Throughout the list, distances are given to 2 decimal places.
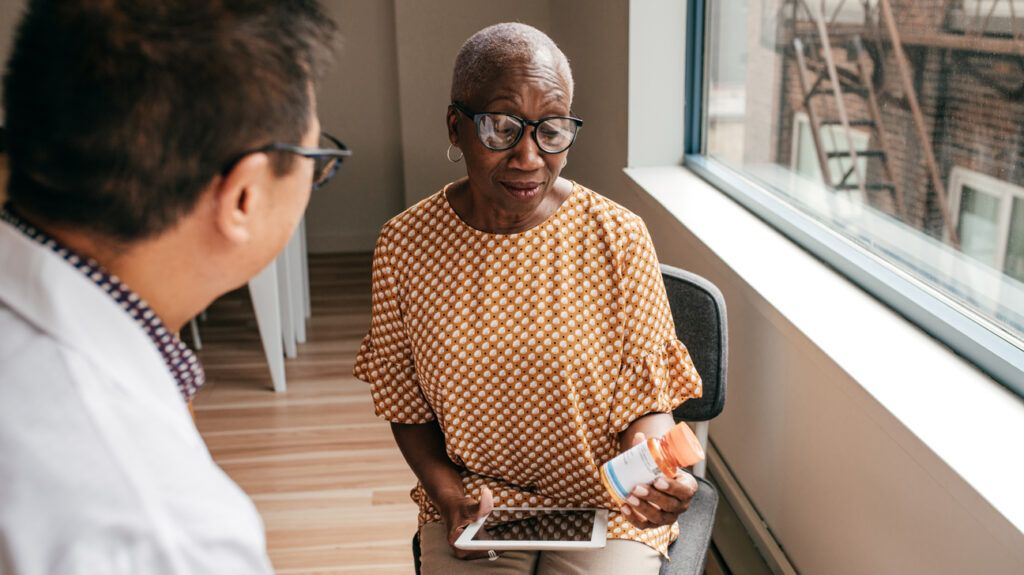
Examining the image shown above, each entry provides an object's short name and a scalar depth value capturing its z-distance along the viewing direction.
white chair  3.49
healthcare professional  0.64
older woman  1.48
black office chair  1.73
